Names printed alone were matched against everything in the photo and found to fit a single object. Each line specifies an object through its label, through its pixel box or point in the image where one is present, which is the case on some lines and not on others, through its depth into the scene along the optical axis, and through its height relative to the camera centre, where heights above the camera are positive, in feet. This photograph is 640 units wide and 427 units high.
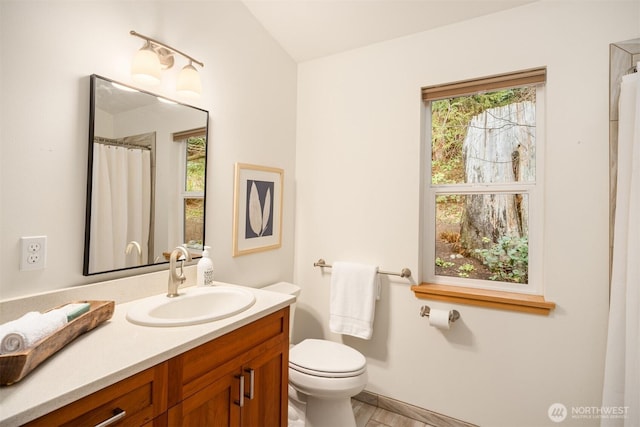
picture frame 6.46 +0.09
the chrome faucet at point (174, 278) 4.65 -0.97
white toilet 5.32 -2.74
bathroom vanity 2.38 -1.50
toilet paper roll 5.94 -1.88
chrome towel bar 6.52 -1.17
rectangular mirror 4.18 +0.47
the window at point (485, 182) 6.01 +0.70
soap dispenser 5.23 -0.98
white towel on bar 6.67 -1.75
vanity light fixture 4.40 +2.07
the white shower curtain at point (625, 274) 4.41 -0.75
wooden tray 2.35 -1.14
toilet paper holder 6.06 -1.82
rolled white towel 2.48 -1.01
